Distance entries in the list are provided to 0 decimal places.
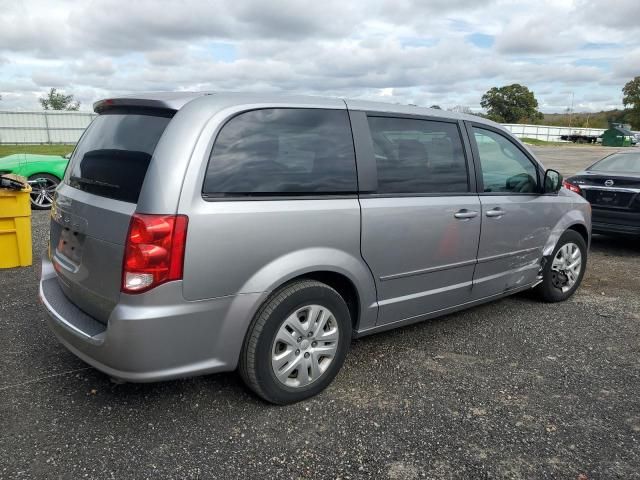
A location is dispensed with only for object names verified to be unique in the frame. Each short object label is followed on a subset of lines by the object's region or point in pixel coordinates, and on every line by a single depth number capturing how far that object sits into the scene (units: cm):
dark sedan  693
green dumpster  6134
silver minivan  261
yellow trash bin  570
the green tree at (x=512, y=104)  9919
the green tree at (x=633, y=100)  9831
